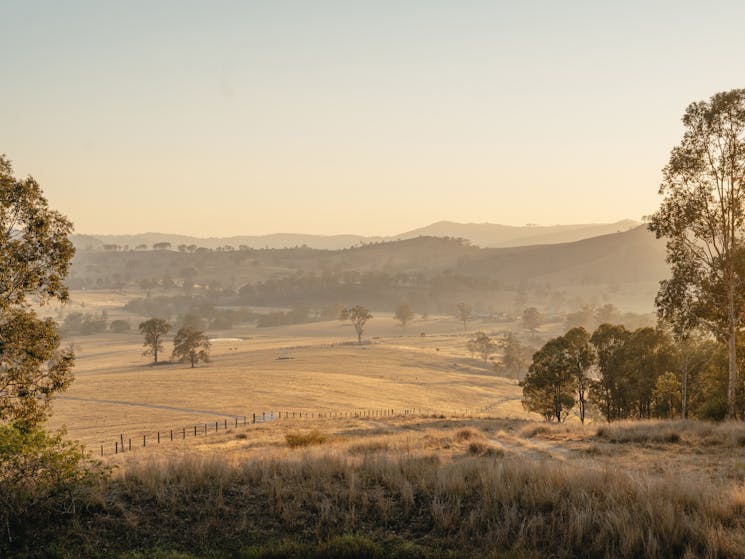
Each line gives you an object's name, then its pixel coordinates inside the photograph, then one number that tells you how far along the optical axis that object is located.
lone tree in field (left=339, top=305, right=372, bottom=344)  185.95
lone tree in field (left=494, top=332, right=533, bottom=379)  135.25
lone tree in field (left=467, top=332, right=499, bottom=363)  154.62
